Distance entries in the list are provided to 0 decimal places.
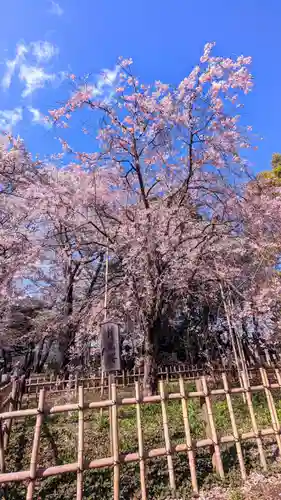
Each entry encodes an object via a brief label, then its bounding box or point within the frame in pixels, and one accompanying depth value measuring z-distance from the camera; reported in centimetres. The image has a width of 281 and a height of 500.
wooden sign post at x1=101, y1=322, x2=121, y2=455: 497
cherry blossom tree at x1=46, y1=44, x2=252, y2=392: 729
